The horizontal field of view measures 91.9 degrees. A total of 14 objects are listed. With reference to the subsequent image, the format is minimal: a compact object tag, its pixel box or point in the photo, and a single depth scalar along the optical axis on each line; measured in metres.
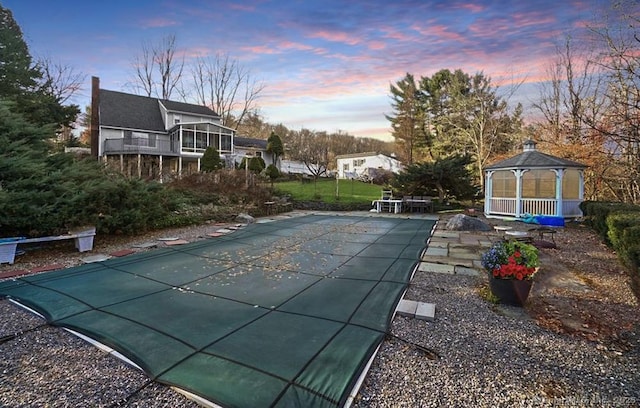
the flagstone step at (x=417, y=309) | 3.00
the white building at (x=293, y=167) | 30.00
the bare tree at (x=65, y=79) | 19.47
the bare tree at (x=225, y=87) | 28.38
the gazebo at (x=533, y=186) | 9.97
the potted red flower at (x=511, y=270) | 3.26
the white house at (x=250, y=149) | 26.96
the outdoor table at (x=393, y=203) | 12.82
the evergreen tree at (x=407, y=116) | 24.84
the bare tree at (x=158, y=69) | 26.23
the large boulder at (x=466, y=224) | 8.36
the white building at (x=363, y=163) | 31.16
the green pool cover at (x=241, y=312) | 1.98
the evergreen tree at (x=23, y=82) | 11.70
